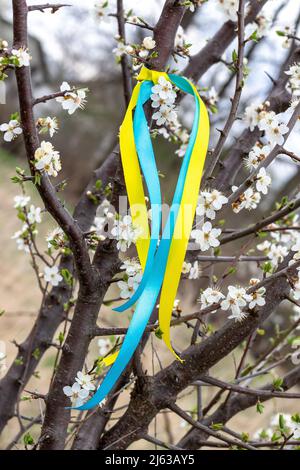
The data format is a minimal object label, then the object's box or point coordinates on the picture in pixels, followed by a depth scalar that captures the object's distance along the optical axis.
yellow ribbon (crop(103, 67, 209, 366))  0.59
